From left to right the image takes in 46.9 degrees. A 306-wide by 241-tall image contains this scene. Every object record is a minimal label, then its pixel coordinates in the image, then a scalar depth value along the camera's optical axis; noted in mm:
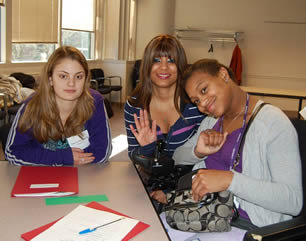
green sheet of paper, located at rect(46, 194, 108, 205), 1386
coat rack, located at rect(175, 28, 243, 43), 8750
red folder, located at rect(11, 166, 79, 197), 1447
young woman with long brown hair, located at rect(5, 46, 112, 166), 1891
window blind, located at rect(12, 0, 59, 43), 5754
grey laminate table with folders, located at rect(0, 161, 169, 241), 1196
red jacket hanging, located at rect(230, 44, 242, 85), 8398
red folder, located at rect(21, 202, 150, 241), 1126
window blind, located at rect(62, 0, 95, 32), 7207
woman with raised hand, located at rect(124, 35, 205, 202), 2207
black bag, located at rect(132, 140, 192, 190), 1763
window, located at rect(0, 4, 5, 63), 5451
